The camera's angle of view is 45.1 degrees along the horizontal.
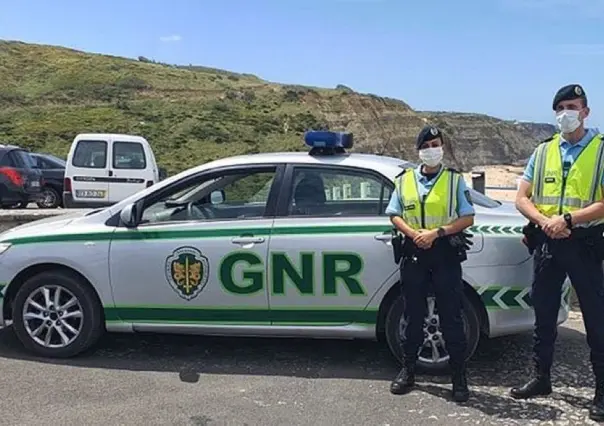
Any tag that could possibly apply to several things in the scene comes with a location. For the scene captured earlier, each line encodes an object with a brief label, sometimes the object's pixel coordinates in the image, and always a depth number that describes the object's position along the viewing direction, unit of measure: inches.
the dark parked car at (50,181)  690.2
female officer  181.3
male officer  168.0
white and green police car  198.7
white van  594.5
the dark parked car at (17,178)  581.3
